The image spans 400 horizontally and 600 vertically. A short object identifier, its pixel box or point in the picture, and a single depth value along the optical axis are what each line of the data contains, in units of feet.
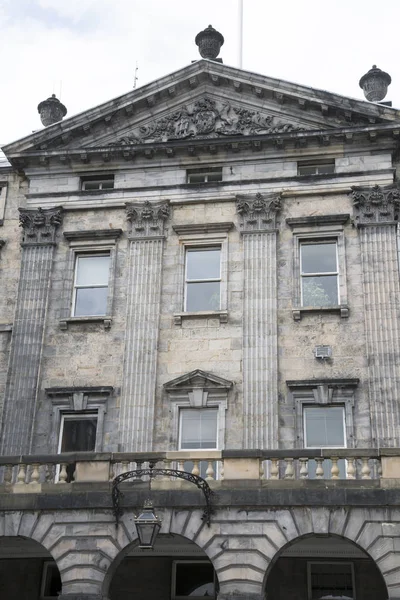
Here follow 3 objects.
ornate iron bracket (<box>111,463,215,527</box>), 63.82
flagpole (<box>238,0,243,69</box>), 106.96
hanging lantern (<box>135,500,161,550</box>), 59.11
